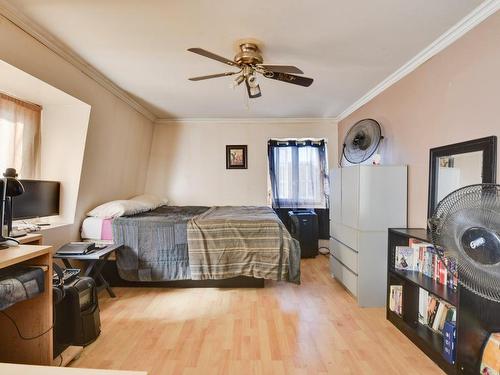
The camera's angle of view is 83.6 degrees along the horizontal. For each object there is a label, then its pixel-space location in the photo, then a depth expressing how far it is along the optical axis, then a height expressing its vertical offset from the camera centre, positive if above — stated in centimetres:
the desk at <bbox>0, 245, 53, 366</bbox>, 160 -83
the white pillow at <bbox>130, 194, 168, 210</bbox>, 383 -18
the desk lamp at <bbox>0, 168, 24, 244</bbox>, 150 -5
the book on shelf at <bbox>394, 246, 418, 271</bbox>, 230 -52
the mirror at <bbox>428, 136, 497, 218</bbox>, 176 +23
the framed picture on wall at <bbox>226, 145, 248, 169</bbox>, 478 +60
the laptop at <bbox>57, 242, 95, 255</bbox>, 249 -57
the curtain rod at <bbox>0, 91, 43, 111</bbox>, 243 +77
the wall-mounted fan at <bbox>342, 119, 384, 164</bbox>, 313 +65
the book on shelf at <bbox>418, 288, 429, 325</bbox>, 215 -84
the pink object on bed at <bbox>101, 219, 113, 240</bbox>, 303 -49
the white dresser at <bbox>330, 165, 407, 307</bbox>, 265 -23
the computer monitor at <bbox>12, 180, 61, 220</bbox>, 236 -14
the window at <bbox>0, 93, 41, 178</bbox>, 246 +45
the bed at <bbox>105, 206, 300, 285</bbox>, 293 -63
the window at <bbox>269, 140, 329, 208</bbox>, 468 +34
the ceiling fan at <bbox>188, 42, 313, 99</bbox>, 212 +97
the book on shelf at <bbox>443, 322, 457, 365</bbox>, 169 -90
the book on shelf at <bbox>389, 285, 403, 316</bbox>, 232 -87
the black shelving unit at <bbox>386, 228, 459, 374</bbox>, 182 -79
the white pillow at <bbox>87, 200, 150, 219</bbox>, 308 -25
